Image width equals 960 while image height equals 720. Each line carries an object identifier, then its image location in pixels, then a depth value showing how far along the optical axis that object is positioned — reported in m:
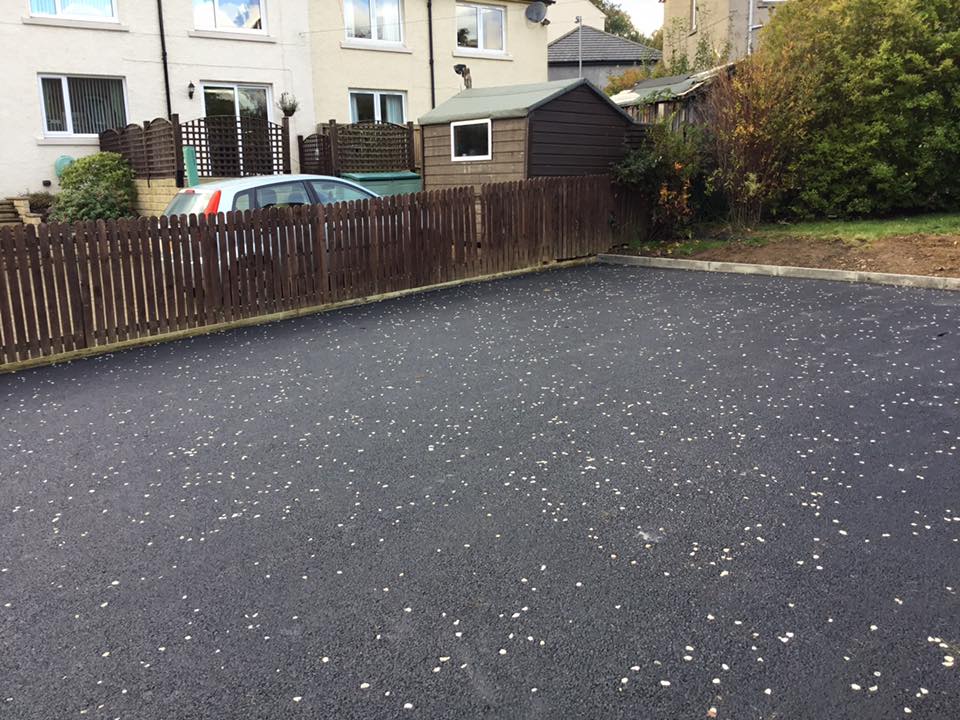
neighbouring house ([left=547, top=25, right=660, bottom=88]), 42.59
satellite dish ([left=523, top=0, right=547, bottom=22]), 25.28
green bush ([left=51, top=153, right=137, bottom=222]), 16.52
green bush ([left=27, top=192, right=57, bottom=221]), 17.30
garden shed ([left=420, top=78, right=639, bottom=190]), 14.44
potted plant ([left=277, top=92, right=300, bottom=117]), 19.95
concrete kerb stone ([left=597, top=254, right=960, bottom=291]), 10.66
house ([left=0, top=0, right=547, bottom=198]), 18.03
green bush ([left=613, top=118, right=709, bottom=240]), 14.81
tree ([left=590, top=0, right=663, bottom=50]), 65.77
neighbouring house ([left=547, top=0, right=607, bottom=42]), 51.59
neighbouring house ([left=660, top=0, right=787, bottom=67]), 29.16
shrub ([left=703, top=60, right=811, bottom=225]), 13.99
